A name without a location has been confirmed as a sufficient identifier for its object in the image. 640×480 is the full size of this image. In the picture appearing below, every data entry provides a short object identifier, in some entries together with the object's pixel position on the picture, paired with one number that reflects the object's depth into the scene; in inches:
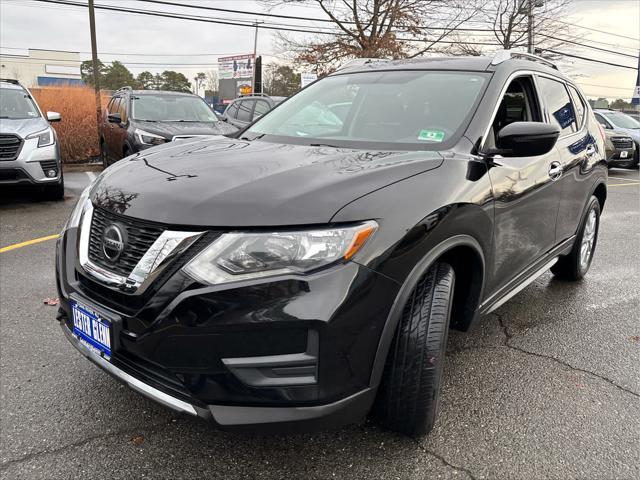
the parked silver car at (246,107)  449.7
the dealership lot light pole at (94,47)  533.1
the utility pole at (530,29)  820.6
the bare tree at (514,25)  839.1
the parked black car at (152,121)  319.0
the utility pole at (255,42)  1713.5
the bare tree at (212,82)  3049.2
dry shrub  496.4
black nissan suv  67.1
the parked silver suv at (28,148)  267.4
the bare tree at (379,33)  733.9
